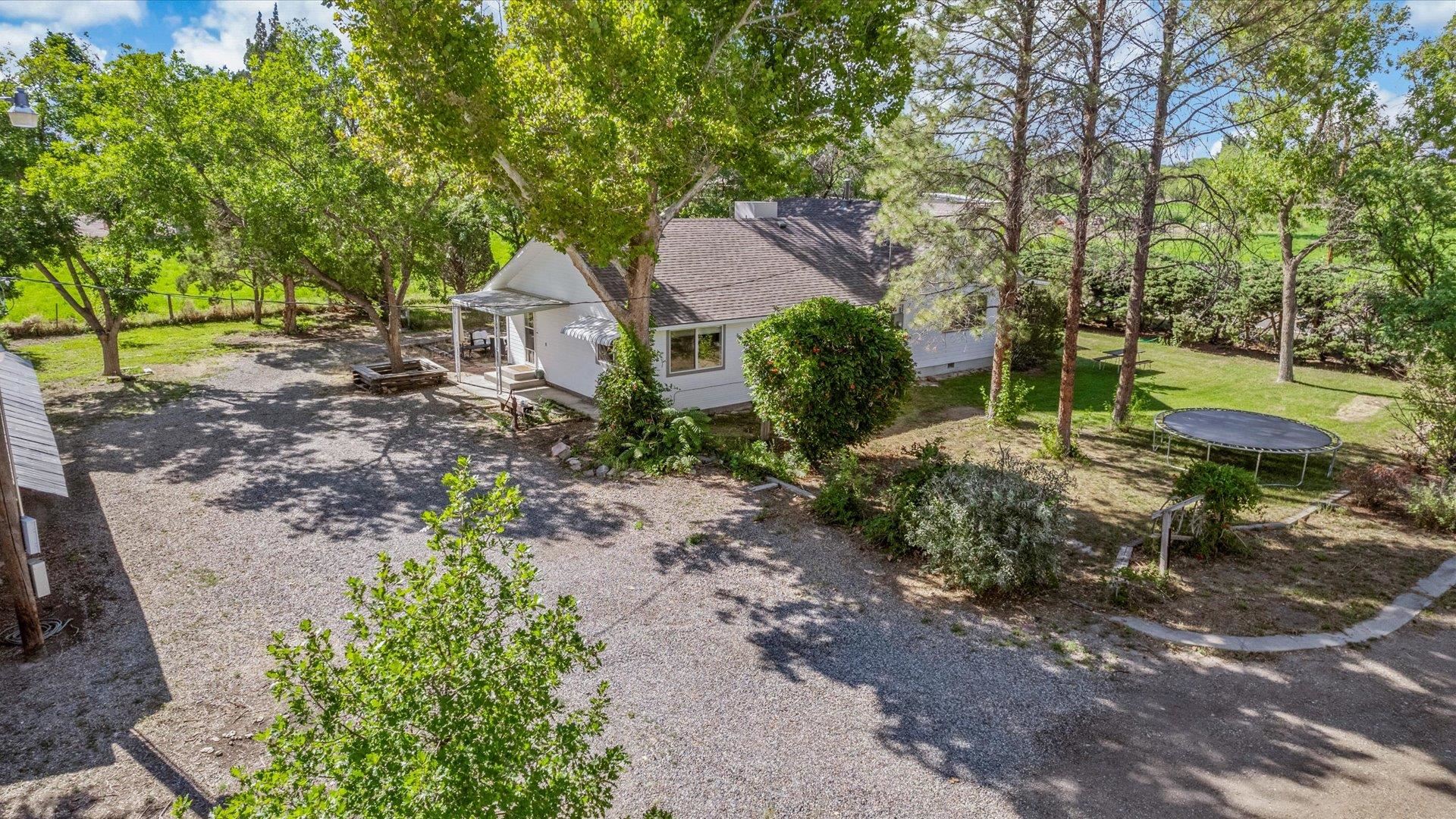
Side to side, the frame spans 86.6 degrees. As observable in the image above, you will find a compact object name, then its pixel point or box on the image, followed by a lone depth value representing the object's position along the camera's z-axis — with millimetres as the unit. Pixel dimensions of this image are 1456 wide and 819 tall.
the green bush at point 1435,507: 11742
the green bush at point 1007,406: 17562
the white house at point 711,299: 18750
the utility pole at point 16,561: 8391
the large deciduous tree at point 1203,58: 12383
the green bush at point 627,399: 15758
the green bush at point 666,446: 15078
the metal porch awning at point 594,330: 17797
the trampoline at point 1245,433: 13680
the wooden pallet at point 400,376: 20891
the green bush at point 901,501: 11352
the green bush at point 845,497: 12508
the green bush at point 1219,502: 10891
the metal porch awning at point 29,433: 9898
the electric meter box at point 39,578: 8695
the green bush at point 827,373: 13406
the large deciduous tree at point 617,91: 12594
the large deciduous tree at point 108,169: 17125
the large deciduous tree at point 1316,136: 16297
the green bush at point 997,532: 9750
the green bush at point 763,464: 14477
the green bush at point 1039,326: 22406
